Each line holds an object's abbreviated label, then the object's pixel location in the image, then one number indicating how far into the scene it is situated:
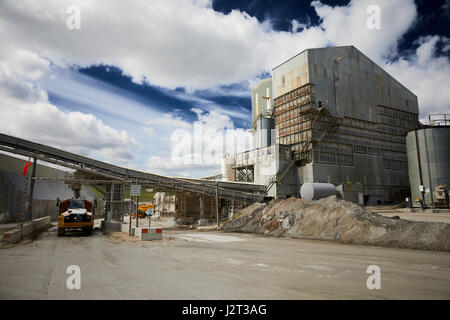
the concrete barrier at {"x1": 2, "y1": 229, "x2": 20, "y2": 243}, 13.66
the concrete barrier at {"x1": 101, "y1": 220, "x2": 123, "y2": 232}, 22.11
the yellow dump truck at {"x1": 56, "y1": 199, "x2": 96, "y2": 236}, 17.72
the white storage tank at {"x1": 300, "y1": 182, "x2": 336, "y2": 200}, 28.73
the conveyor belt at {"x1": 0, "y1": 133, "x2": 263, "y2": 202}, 24.38
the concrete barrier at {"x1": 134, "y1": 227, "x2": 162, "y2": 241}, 15.27
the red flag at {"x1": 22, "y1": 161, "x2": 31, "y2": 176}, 36.94
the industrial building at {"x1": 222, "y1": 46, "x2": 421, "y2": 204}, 41.72
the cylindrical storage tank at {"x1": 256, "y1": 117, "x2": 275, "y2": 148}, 52.64
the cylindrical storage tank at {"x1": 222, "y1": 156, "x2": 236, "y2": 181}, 50.25
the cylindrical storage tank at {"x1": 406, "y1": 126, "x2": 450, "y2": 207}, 34.84
